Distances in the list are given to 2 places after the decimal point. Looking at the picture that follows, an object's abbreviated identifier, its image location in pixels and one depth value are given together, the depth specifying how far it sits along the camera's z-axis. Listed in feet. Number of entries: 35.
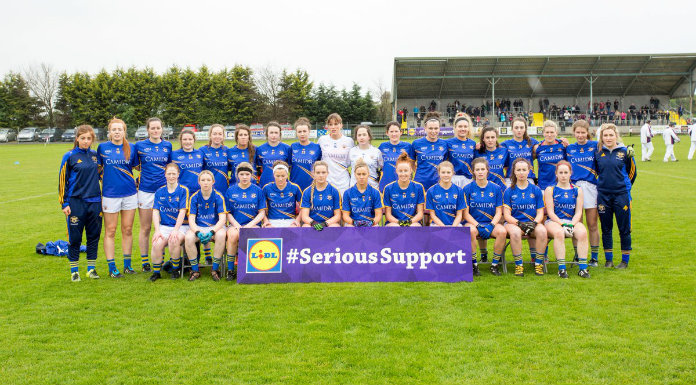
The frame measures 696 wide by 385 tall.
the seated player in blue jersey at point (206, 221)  18.80
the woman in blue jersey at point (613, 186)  19.29
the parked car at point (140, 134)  119.75
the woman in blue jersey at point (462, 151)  21.08
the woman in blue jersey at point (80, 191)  18.53
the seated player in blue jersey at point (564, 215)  18.42
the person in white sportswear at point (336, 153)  21.89
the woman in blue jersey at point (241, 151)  21.38
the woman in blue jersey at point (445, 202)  19.34
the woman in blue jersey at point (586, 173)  19.89
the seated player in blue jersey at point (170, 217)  18.95
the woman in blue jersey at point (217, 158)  21.16
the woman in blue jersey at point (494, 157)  20.84
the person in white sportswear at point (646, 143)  62.89
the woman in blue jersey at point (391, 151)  21.35
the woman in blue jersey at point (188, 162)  20.43
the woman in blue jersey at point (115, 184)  19.51
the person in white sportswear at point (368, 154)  21.12
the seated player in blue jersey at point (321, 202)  19.66
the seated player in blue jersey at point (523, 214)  18.66
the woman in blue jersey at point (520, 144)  20.56
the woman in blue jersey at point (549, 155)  20.29
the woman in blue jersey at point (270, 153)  21.83
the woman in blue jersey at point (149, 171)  20.25
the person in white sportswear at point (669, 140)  60.02
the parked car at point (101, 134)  135.03
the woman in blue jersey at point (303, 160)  22.06
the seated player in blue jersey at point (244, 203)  19.66
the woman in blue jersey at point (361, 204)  19.52
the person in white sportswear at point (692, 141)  61.46
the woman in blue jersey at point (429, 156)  21.22
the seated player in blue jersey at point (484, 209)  18.89
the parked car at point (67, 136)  136.30
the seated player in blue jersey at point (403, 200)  19.57
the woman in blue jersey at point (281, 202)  20.04
